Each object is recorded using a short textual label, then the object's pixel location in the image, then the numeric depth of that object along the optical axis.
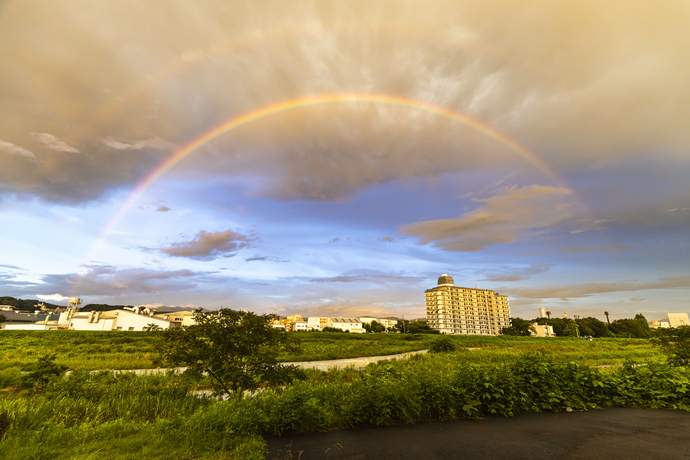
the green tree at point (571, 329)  127.09
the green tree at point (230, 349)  9.12
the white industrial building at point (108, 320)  80.19
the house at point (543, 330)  142.50
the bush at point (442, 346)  37.50
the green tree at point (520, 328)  125.88
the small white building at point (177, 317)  104.35
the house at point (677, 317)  123.51
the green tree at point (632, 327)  135.06
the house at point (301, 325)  184.75
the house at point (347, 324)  176.00
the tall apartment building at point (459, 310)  175.00
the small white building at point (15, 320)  76.21
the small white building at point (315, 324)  188.84
